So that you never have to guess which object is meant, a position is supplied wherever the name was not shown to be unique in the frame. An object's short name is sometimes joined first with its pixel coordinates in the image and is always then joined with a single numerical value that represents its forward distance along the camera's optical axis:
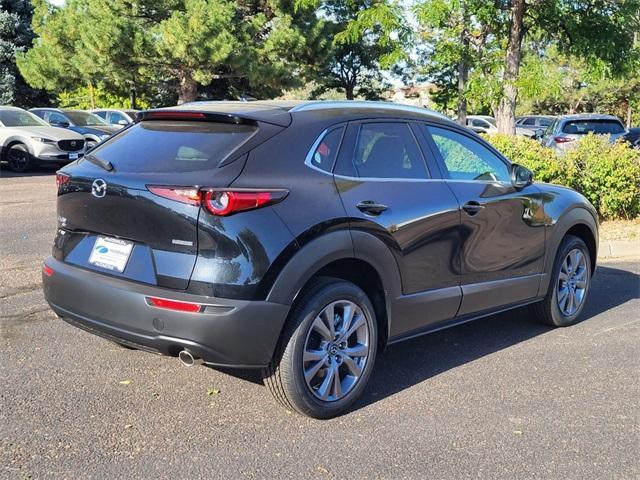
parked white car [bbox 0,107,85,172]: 16.11
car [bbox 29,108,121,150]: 18.67
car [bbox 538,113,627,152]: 16.38
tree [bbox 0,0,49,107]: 30.50
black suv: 3.48
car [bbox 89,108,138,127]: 21.22
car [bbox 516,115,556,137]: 28.82
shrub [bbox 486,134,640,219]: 9.69
